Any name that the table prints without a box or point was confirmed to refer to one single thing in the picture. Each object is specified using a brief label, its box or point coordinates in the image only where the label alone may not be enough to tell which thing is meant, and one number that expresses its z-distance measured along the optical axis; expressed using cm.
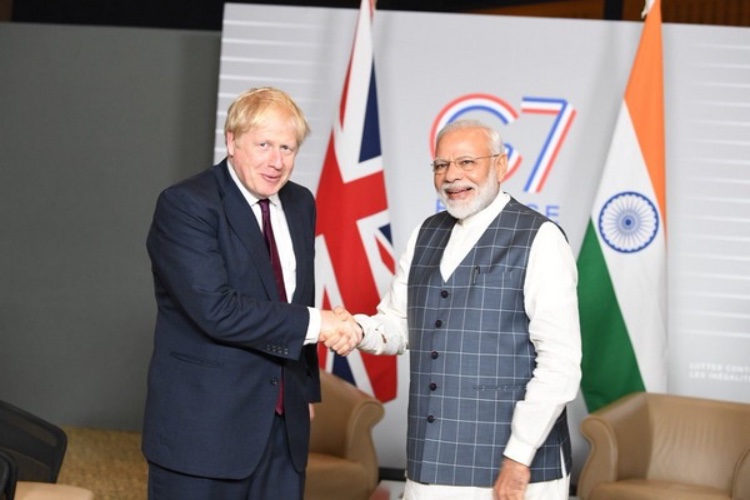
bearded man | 267
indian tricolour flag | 545
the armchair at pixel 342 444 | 468
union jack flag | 565
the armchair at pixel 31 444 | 356
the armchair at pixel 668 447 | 479
